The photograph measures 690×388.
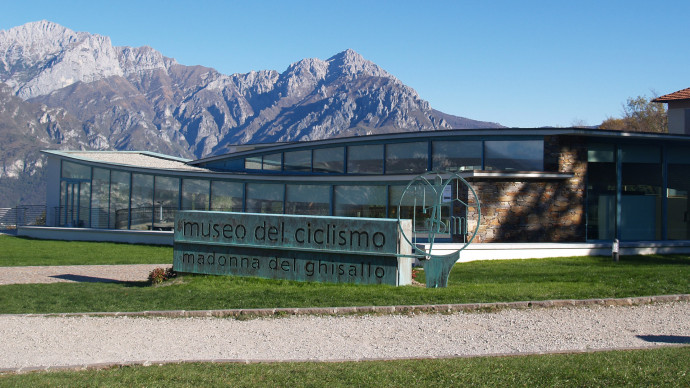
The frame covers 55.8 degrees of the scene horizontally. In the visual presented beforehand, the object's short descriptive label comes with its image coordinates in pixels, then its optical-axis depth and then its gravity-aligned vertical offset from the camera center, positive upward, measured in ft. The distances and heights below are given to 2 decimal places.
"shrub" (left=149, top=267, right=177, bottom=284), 52.95 -5.58
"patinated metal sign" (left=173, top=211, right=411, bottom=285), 46.57 -2.90
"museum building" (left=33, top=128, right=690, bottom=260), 69.51 +3.47
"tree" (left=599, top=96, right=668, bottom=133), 204.54 +31.12
